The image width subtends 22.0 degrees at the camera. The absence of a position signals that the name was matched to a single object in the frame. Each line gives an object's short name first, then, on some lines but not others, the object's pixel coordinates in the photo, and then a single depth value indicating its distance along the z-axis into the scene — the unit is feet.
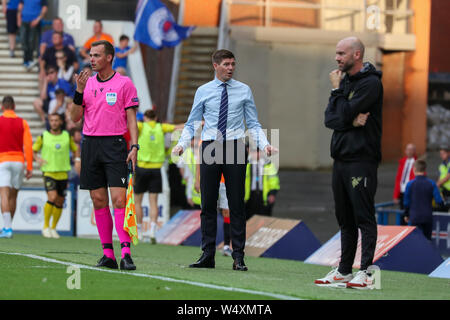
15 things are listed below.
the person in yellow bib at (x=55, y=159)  63.05
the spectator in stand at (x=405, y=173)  75.15
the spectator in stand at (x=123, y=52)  86.69
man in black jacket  30.30
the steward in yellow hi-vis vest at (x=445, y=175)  73.82
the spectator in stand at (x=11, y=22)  89.51
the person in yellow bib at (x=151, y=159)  64.28
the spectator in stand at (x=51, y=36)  84.58
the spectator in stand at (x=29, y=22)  89.10
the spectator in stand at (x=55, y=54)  83.71
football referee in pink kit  34.14
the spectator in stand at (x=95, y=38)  85.76
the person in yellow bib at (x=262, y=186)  66.39
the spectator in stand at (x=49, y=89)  82.94
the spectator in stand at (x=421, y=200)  60.75
